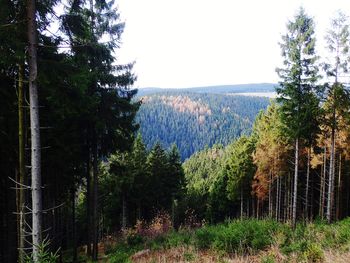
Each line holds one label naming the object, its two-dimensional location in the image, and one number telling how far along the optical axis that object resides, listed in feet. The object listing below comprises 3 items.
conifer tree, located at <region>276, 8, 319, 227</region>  75.25
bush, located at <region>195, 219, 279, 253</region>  37.32
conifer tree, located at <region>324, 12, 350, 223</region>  71.36
